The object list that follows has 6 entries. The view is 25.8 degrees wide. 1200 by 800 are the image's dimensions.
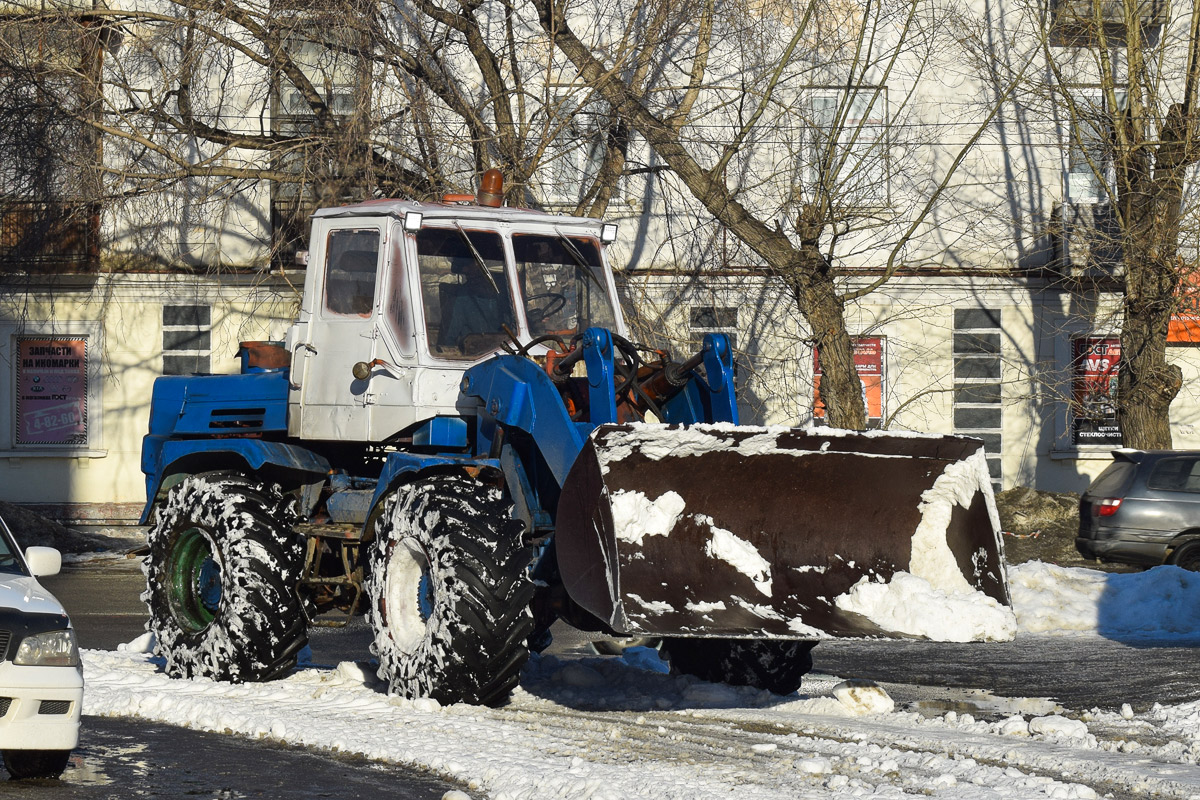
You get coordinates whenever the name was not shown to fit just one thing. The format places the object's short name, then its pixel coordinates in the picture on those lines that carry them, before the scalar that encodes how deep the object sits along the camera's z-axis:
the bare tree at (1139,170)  29.84
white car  10.60
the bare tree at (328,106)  27.96
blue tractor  13.14
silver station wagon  28.49
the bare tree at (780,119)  27.28
